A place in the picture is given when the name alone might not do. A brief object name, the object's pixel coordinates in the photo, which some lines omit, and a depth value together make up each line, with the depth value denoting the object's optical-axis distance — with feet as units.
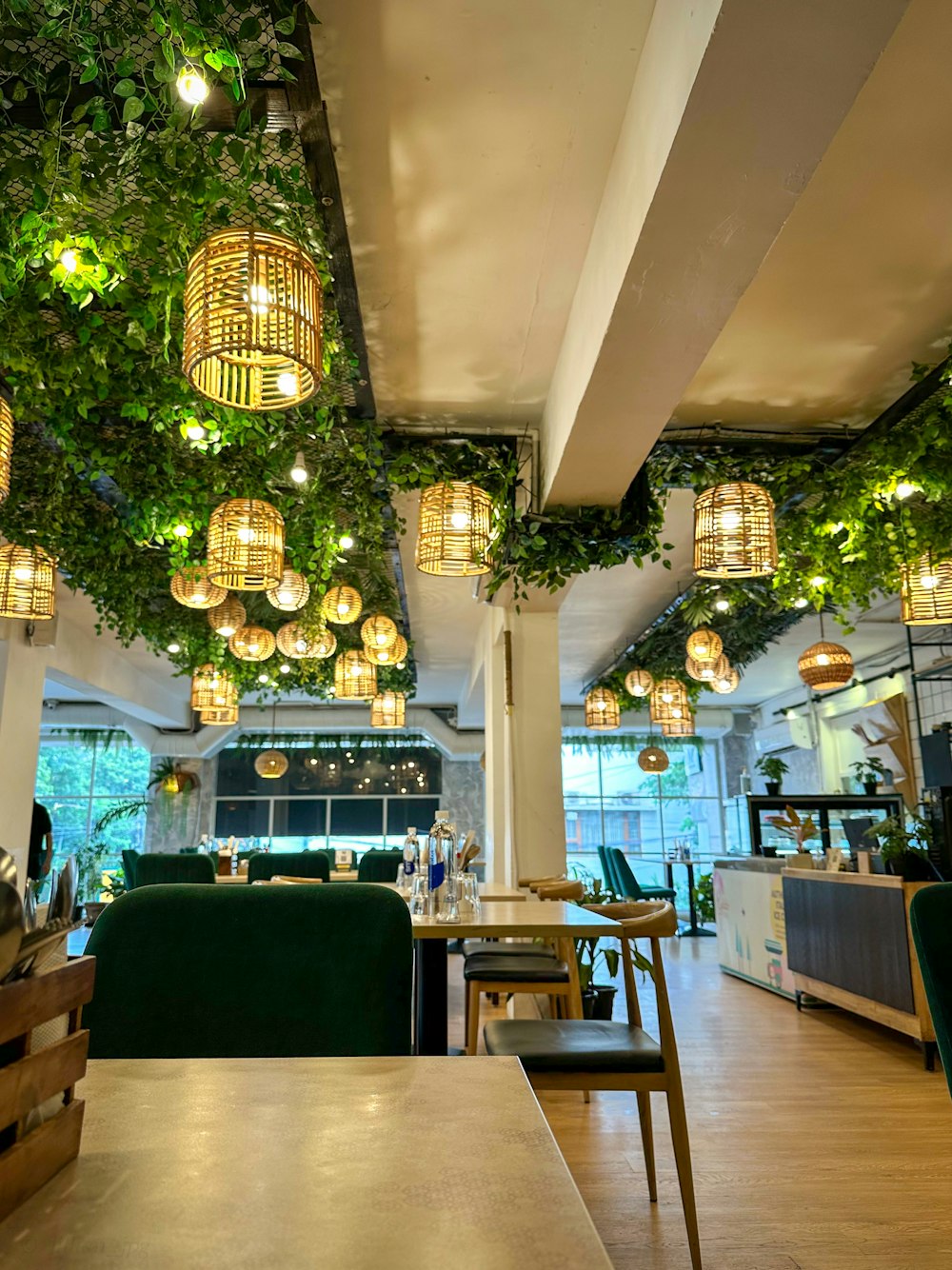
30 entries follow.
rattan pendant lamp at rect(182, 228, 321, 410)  7.64
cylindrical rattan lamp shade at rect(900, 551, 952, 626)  16.02
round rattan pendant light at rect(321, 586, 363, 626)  21.06
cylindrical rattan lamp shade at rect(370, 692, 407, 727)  30.35
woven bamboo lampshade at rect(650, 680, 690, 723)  32.48
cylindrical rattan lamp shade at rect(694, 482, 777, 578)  14.06
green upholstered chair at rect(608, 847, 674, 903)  35.12
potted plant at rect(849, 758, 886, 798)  22.57
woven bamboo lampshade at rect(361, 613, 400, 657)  23.57
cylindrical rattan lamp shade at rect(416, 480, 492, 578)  13.91
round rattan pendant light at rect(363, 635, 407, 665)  23.91
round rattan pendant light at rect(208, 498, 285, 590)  14.21
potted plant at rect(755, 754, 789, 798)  31.12
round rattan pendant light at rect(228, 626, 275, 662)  21.33
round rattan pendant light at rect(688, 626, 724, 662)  25.62
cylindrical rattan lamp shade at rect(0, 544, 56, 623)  16.88
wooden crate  2.08
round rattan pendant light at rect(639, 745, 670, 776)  41.22
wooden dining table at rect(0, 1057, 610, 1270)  1.84
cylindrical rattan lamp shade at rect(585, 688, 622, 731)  32.60
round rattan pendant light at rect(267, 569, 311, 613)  18.86
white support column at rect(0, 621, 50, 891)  26.78
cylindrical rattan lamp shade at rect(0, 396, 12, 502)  10.62
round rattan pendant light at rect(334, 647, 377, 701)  26.32
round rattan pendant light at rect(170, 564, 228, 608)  18.29
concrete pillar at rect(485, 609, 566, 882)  19.20
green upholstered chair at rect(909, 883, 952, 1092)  4.81
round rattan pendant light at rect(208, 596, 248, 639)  23.44
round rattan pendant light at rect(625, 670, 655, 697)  31.14
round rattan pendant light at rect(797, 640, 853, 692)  25.18
